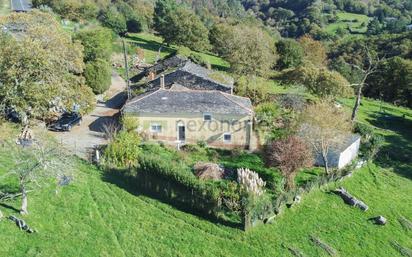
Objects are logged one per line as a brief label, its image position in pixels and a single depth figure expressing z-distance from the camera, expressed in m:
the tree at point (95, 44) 62.81
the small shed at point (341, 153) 36.34
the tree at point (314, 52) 80.00
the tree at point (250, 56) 59.06
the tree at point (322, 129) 35.22
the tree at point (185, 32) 84.06
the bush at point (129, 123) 37.50
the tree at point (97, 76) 51.69
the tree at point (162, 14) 86.49
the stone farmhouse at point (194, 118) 38.47
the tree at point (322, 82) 50.38
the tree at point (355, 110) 49.10
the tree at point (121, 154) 32.75
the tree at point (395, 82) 67.12
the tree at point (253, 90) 50.34
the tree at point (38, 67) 33.84
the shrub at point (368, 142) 39.86
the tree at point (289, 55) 79.38
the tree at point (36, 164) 25.94
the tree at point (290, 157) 32.09
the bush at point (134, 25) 96.81
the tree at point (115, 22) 88.69
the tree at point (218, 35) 80.32
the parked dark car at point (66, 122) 39.50
